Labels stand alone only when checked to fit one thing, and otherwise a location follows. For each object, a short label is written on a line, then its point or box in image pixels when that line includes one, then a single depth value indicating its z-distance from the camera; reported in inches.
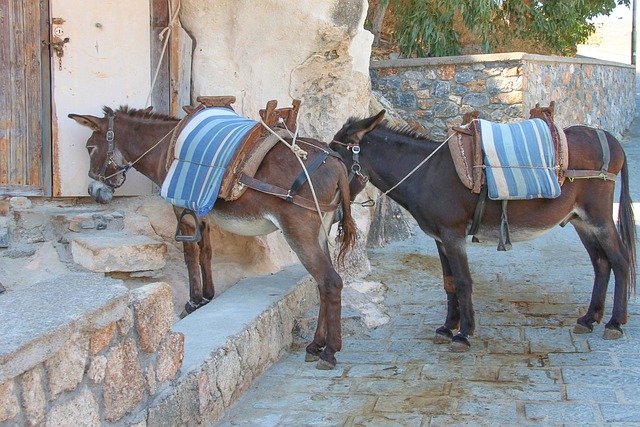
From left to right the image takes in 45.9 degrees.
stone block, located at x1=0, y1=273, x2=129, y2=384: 96.9
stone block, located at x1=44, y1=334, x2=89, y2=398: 106.2
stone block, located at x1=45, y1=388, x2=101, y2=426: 107.1
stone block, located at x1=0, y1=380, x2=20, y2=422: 94.1
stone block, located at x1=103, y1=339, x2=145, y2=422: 121.9
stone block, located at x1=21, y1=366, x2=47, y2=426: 99.8
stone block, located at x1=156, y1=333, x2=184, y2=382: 140.2
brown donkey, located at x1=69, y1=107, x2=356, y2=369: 194.1
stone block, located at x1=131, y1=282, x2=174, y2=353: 131.6
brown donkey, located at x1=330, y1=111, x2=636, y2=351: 213.9
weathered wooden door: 231.1
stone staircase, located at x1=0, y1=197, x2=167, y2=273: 214.5
